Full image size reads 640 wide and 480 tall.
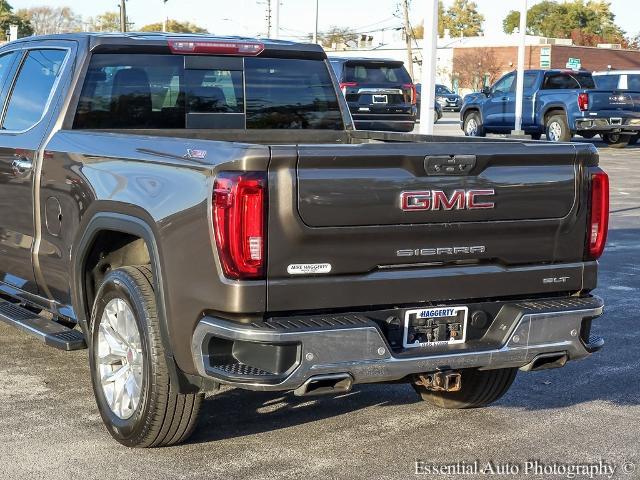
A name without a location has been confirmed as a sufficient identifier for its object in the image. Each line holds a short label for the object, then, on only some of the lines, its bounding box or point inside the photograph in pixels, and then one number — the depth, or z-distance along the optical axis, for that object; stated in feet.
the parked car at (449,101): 202.90
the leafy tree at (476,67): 277.85
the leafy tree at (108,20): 404.08
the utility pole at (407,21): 227.40
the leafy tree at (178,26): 355.77
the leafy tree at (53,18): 397.19
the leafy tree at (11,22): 290.97
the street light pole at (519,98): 92.53
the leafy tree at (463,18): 435.12
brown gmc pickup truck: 14.67
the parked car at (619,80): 102.94
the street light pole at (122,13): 206.46
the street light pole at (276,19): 78.02
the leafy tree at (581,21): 394.93
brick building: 267.80
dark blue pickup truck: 89.04
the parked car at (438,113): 146.30
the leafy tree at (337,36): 397.97
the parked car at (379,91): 84.02
